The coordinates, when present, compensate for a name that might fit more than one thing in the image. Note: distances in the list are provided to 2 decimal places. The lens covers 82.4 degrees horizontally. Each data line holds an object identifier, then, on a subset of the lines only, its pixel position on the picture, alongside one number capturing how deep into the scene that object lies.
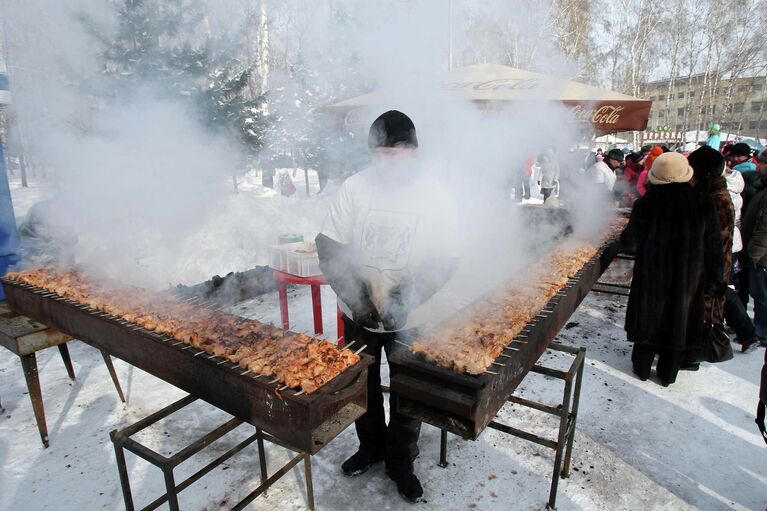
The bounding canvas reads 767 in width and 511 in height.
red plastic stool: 4.81
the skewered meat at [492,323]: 2.12
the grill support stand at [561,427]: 2.70
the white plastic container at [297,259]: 4.83
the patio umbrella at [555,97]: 5.44
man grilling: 2.64
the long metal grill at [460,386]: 1.94
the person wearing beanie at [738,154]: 5.97
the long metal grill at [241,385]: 1.88
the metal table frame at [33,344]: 3.21
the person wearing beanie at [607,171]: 8.51
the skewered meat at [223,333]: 2.11
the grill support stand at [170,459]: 2.08
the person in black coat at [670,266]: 3.89
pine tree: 4.50
